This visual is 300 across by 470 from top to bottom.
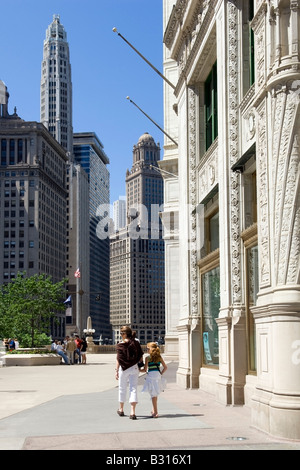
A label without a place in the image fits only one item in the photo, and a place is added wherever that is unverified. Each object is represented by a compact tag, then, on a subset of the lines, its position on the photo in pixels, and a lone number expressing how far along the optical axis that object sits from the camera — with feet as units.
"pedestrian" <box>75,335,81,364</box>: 143.13
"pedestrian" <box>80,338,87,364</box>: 144.57
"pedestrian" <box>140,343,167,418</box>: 45.68
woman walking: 45.88
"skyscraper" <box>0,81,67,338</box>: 533.14
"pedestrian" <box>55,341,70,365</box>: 137.80
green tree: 151.02
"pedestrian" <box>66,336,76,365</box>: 138.51
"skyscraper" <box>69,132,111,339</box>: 634.19
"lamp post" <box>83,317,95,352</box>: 237.45
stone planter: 135.23
